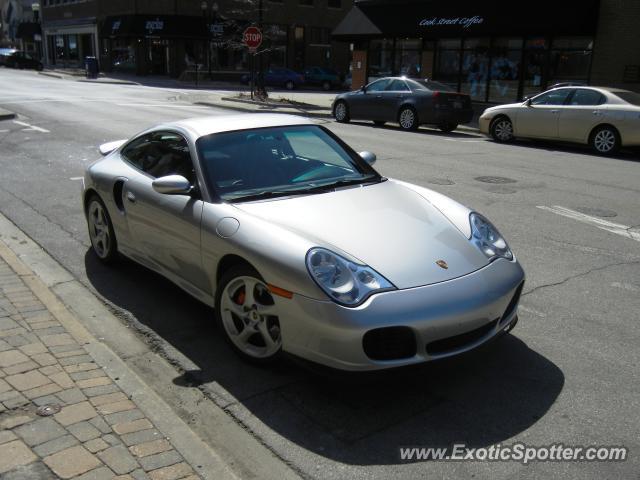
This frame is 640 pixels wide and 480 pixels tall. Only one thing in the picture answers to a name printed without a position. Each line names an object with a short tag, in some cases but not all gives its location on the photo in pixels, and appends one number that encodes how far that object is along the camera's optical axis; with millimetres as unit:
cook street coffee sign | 22031
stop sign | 25750
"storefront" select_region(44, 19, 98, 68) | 54966
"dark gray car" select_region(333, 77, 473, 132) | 17469
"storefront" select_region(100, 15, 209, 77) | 46031
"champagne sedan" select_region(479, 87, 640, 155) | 13500
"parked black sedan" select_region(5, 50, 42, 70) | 54531
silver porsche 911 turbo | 3350
